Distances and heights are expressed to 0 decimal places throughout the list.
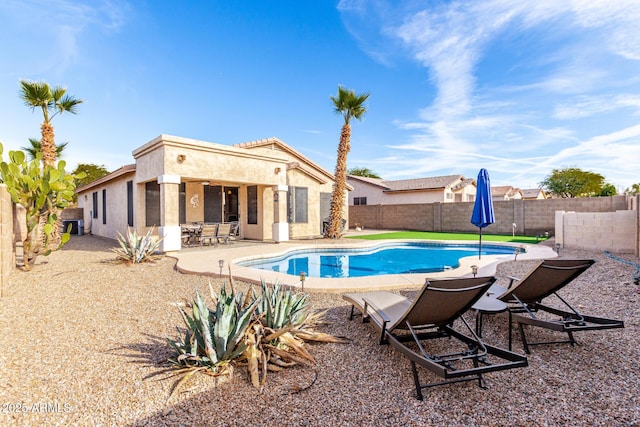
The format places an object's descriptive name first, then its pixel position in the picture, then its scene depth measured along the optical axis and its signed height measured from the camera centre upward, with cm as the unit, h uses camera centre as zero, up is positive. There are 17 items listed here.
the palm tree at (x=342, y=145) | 1691 +392
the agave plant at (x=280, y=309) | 386 -120
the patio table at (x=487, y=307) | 413 -126
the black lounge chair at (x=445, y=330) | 295 -135
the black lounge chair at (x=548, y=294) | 388 -118
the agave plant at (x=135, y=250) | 993 -108
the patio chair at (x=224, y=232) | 1455 -76
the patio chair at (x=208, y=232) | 1395 -73
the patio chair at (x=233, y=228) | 1555 -61
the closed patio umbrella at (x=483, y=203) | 1073 +38
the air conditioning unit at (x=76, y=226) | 2167 -64
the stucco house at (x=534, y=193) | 4212 +280
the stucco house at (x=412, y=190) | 2859 +234
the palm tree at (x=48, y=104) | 1441 +539
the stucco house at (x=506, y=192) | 3819 +267
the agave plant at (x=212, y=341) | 324 -133
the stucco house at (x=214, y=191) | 1243 +133
